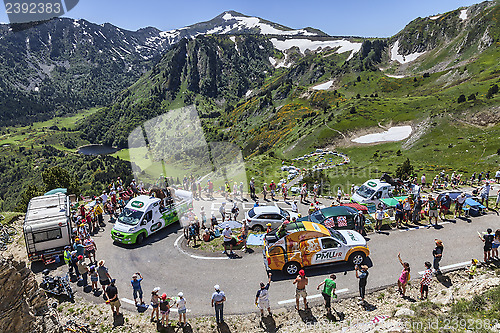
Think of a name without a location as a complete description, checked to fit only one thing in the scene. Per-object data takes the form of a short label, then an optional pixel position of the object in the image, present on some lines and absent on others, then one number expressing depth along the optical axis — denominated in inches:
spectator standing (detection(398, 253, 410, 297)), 493.7
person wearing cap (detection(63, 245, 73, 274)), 609.5
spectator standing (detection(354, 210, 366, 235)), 745.0
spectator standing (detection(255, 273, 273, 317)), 468.6
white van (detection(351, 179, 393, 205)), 1007.0
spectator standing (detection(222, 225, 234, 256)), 693.9
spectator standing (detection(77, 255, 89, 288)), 588.8
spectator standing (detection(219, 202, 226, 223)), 913.8
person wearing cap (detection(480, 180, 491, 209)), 866.5
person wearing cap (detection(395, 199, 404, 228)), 787.4
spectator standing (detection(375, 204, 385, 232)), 754.8
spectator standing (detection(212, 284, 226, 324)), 461.1
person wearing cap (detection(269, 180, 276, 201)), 1207.6
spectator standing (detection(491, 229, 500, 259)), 565.0
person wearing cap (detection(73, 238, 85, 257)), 623.2
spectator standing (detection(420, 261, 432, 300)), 484.1
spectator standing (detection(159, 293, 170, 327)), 459.2
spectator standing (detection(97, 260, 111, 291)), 548.1
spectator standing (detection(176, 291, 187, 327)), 464.1
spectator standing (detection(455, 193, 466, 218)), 815.7
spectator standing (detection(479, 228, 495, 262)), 561.3
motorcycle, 559.2
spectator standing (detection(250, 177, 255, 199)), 1206.3
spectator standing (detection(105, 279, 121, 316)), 479.8
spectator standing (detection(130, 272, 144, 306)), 513.3
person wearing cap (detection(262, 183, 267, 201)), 1204.5
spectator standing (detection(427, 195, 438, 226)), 770.2
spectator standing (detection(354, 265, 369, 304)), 489.7
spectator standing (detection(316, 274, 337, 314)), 464.1
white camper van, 667.4
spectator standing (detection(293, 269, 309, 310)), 477.1
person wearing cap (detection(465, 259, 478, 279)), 553.6
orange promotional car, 584.1
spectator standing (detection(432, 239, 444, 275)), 550.9
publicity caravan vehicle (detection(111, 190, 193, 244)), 757.9
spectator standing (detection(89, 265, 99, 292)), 564.3
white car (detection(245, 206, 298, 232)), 833.1
